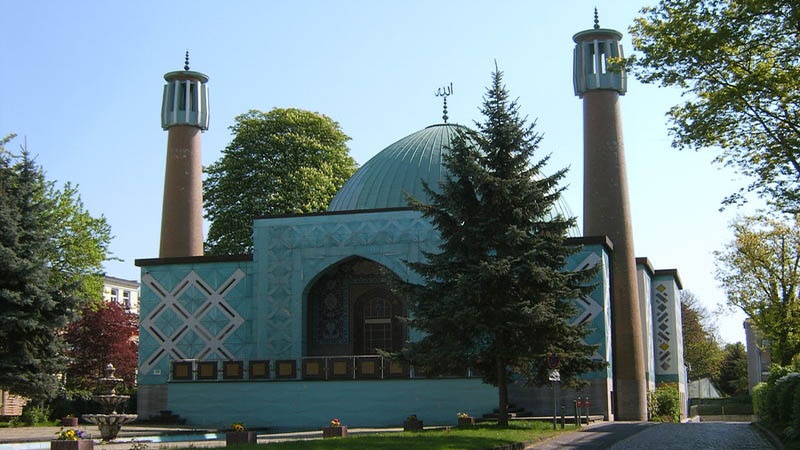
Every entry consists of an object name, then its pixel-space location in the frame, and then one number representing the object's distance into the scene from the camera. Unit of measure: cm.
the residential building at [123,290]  7331
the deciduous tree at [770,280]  4050
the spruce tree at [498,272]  2280
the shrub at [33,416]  3094
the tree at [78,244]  3831
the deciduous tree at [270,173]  4816
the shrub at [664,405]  3638
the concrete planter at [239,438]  2000
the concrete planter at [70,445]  1750
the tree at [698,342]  6969
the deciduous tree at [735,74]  1678
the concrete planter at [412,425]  2348
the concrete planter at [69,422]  2830
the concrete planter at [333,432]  2178
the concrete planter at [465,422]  2395
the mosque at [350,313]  3036
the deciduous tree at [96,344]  4506
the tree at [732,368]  7872
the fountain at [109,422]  2319
